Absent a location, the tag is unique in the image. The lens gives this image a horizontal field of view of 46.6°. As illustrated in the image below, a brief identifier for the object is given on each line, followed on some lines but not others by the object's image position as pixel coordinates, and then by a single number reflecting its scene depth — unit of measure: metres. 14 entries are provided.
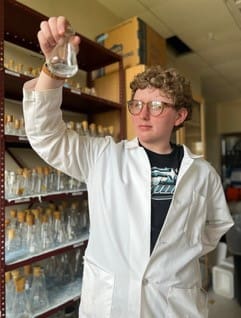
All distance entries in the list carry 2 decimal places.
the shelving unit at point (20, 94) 1.23
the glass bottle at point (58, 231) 1.55
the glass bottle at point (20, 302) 1.35
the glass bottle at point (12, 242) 1.35
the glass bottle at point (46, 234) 1.48
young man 0.97
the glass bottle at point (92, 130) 1.75
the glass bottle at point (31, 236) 1.42
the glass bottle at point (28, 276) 1.45
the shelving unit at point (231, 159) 5.26
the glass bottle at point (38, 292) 1.45
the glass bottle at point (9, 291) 1.34
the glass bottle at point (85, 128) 1.72
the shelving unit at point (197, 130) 2.99
